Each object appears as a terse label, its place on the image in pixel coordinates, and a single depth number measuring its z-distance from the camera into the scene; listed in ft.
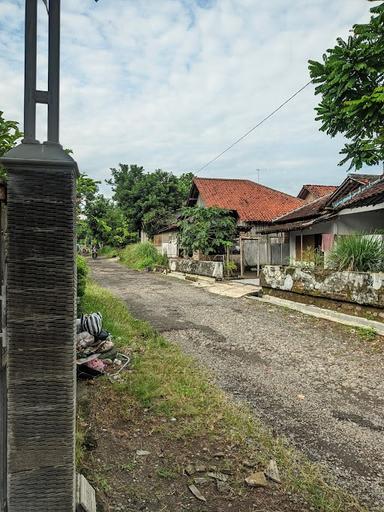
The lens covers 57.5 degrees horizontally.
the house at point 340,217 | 33.85
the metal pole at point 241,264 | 54.82
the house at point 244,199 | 69.43
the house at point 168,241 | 82.57
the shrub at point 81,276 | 24.81
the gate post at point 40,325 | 5.38
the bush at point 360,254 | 25.71
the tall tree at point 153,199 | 99.81
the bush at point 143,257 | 78.89
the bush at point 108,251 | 127.43
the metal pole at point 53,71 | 5.60
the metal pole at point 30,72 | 5.51
